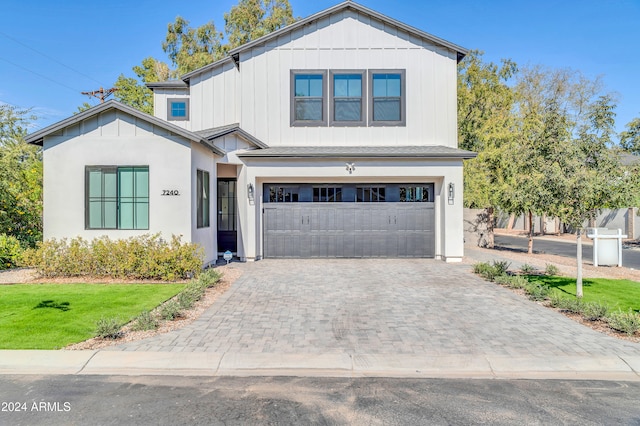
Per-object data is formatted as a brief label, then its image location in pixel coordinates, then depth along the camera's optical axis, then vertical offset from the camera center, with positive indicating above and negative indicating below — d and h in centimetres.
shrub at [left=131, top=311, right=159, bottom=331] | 623 -174
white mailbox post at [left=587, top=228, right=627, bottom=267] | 1302 -113
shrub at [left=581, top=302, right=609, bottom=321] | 683 -170
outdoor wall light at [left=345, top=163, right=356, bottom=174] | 1347 +153
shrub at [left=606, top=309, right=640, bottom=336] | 608 -171
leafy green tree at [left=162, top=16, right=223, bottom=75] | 3294 +1429
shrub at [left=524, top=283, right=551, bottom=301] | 836 -168
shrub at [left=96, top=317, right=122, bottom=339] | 580 -169
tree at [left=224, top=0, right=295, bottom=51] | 3062 +1496
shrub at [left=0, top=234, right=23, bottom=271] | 1157 -116
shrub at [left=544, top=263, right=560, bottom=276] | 1133 -165
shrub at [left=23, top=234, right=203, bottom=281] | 997 -118
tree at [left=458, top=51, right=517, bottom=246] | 1789 +401
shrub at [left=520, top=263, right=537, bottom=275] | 1166 -169
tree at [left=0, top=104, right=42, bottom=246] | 1218 +89
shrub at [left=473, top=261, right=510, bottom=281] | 1052 -154
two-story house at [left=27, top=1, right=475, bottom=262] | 1345 +244
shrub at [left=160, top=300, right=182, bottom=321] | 679 -170
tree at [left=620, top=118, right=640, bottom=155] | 2085 +405
